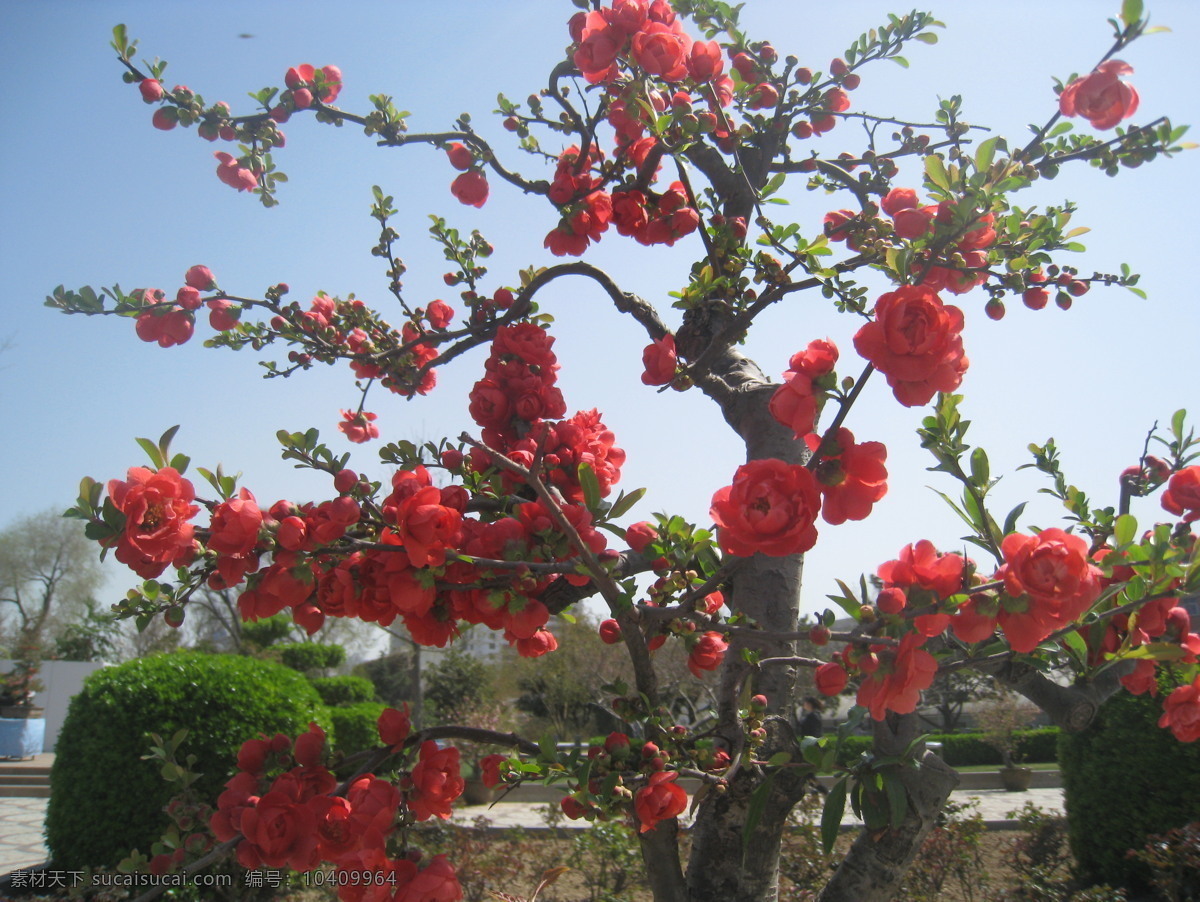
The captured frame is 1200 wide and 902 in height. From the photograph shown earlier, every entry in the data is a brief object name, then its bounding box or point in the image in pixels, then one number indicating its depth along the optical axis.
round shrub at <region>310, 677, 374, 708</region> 10.42
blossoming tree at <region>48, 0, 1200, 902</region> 0.99
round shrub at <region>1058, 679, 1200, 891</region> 3.93
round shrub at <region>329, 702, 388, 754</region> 7.69
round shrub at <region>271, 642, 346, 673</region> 13.07
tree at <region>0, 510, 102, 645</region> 27.75
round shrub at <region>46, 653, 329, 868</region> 4.35
